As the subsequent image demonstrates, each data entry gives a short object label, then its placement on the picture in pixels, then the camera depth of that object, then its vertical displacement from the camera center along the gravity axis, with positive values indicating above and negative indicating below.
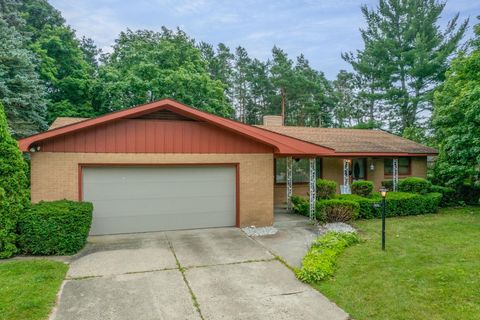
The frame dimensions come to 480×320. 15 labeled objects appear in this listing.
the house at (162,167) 8.33 -0.11
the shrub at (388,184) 14.46 -1.06
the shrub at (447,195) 13.67 -1.53
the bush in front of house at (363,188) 12.59 -1.07
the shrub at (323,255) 5.68 -1.95
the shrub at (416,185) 12.91 -1.00
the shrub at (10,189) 6.67 -0.55
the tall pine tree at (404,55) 25.17 +9.00
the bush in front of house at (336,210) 10.49 -1.62
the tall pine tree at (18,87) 14.76 +3.73
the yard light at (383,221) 7.35 -1.41
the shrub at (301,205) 11.49 -1.64
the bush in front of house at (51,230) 6.85 -1.46
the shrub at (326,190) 11.64 -1.05
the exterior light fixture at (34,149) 7.99 +0.38
